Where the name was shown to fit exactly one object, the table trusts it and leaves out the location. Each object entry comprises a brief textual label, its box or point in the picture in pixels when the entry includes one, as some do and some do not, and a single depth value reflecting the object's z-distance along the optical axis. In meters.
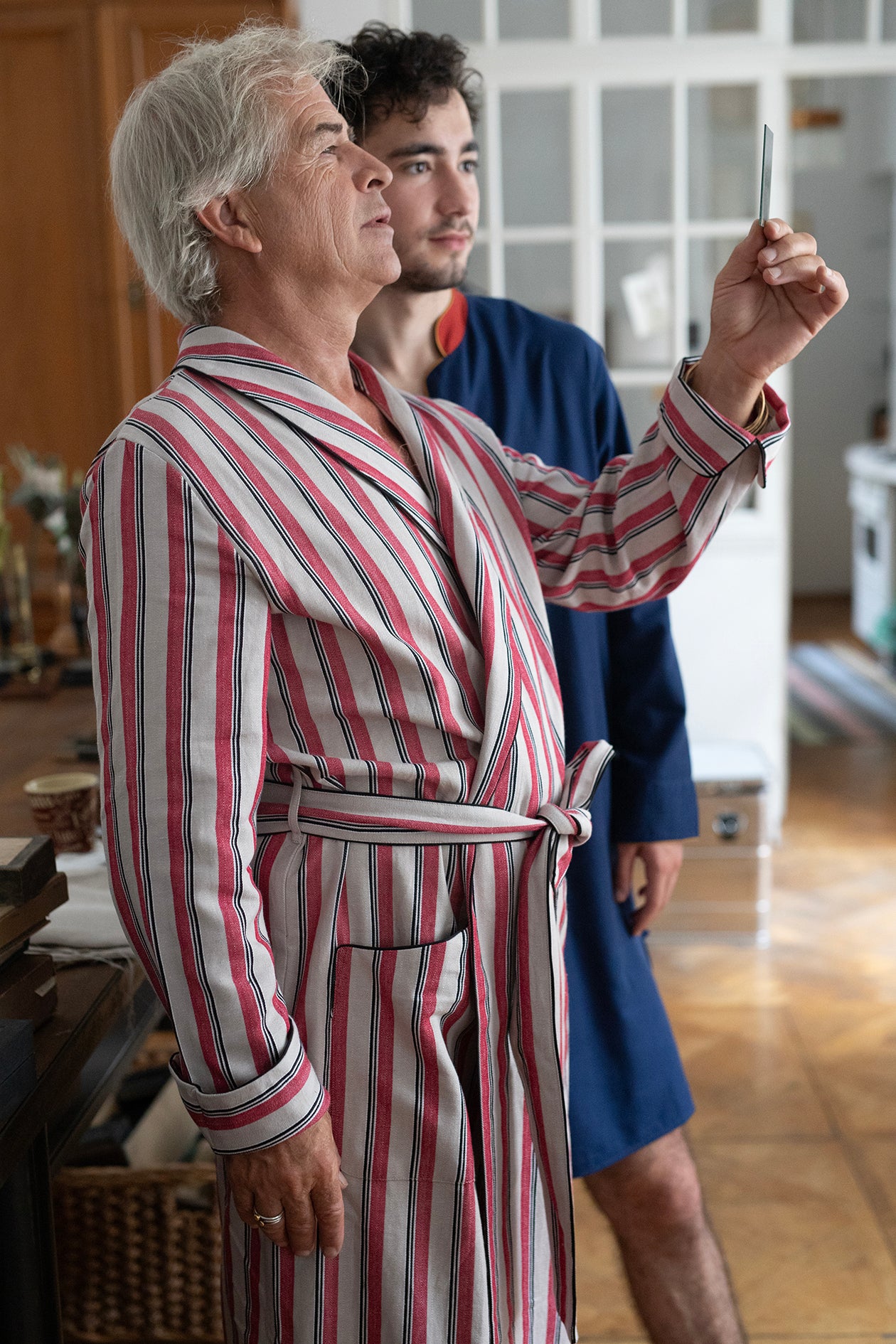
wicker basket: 1.80
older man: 0.94
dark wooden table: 1.03
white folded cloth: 1.30
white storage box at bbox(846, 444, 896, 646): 5.75
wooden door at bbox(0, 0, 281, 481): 3.39
